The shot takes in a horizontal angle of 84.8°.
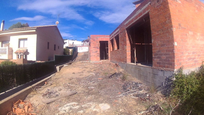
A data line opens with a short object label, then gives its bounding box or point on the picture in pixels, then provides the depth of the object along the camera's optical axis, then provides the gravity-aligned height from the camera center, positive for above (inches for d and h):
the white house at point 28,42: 517.4 +74.7
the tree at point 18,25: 1108.9 +316.3
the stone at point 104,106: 136.6 -62.6
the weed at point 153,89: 160.9 -47.1
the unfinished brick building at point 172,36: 144.7 +28.9
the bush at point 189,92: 106.6 -38.1
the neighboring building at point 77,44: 1242.9 +197.3
